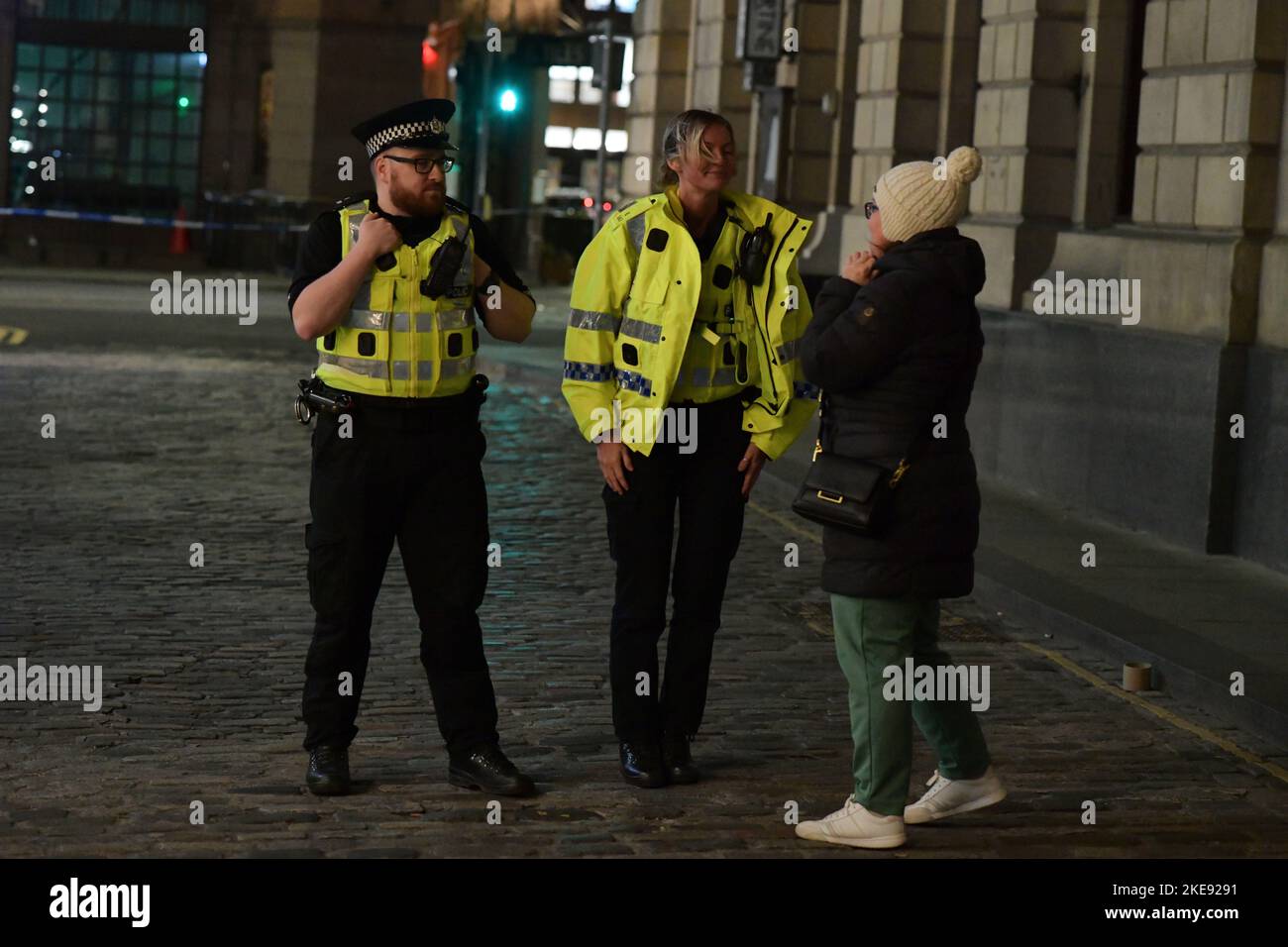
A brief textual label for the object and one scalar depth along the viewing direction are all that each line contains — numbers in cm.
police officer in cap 621
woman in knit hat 573
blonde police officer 643
